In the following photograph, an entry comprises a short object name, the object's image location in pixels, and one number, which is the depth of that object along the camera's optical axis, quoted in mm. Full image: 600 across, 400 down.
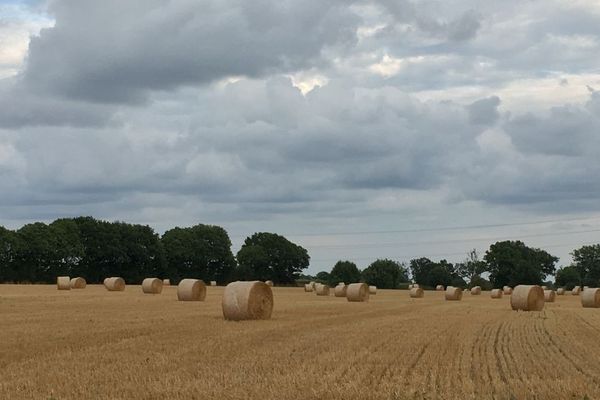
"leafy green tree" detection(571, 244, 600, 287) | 166000
